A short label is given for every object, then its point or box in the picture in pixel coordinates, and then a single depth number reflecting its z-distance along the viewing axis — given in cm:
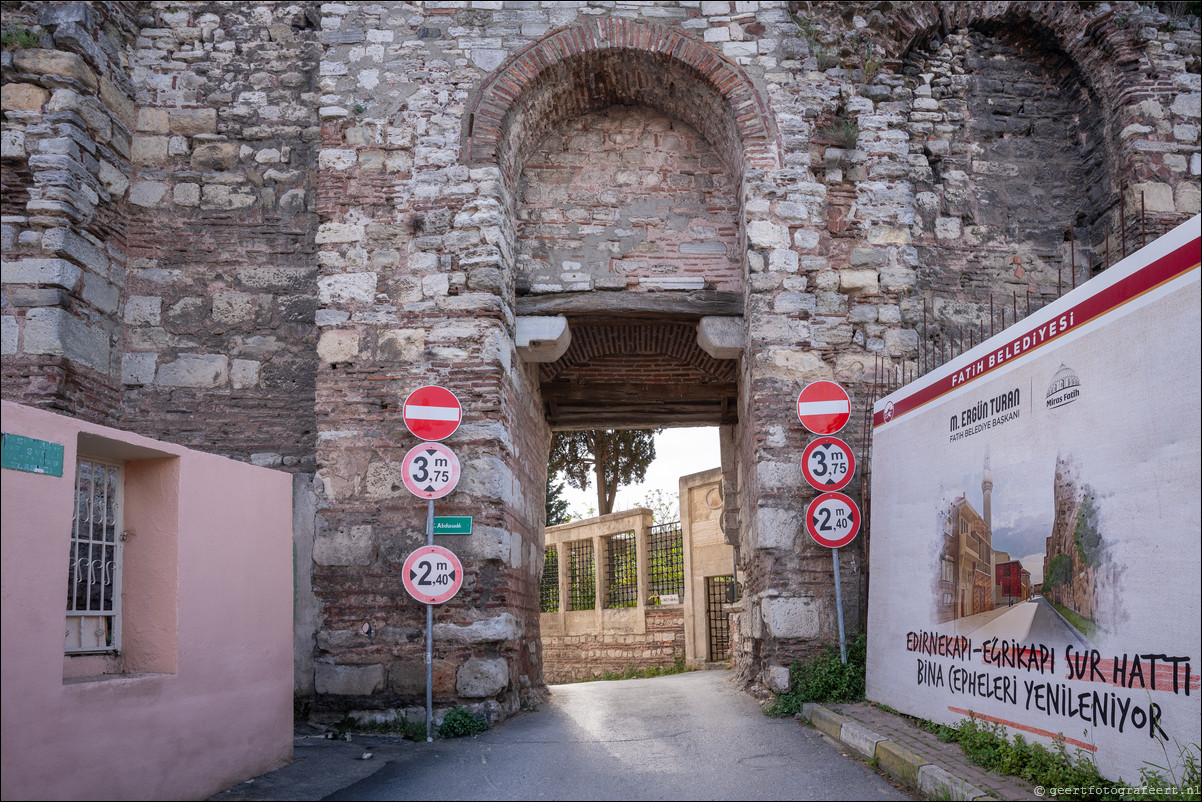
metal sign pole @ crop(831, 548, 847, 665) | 654
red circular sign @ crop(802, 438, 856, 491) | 668
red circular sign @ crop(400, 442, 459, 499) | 639
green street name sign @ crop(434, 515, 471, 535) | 661
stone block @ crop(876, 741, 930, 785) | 423
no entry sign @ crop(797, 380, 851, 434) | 687
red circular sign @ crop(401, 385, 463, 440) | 655
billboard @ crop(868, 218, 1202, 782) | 339
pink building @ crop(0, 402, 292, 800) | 345
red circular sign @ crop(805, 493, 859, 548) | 667
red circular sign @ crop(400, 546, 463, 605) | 632
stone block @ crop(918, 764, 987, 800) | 372
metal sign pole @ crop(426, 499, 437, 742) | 614
